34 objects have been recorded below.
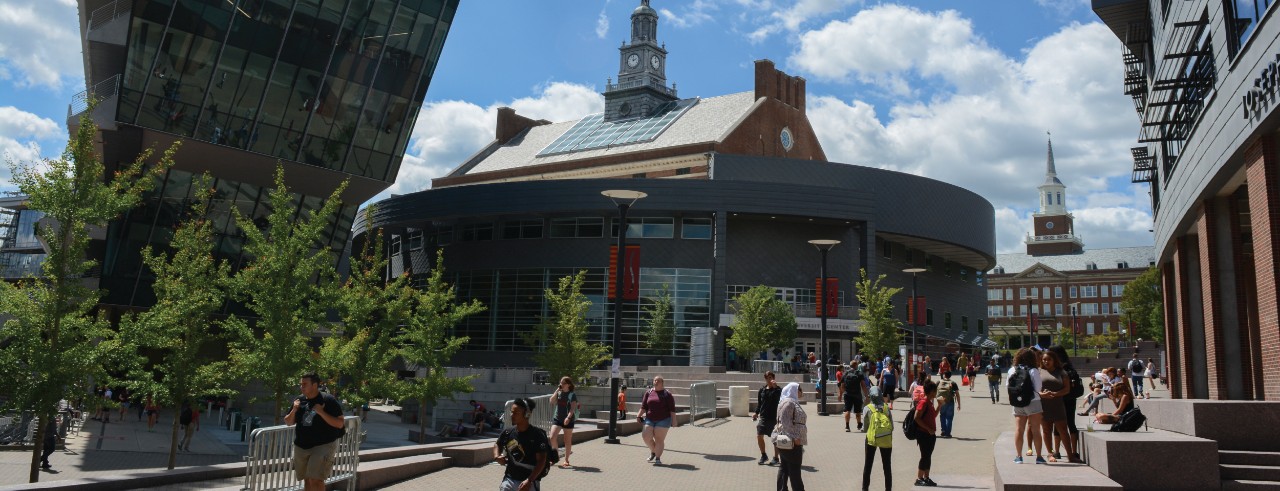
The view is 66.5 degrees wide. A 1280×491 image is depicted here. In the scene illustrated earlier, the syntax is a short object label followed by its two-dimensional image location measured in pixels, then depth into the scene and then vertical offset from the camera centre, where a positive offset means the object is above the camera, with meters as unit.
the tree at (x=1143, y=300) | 83.44 +7.96
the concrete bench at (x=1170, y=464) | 10.33 -0.75
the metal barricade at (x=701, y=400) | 24.31 -0.64
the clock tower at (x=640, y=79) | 79.94 +24.26
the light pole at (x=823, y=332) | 26.61 +1.30
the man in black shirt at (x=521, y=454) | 8.78 -0.76
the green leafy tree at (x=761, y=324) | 44.38 +2.43
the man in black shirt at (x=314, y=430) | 9.53 -0.68
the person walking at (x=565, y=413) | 15.69 -0.69
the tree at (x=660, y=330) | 50.72 +2.25
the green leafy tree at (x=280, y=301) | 20.88 +1.28
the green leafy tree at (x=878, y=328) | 41.59 +2.32
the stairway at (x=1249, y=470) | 10.61 -0.83
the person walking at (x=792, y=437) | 11.62 -0.70
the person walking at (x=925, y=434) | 12.96 -0.67
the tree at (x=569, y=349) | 33.09 +0.74
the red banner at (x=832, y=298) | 51.09 +4.27
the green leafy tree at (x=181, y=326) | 17.48 +0.55
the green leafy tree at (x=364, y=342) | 24.25 +0.54
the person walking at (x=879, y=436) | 12.54 -0.70
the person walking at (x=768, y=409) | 16.03 -0.51
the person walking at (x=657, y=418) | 16.30 -0.74
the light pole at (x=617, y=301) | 19.59 +1.55
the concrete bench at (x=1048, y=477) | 9.65 -0.92
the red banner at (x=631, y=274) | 50.09 +5.02
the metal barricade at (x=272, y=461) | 10.25 -1.10
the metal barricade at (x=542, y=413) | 19.60 -0.90
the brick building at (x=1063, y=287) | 124.00 +13.14
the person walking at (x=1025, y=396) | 11.72 -0.10
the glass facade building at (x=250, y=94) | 30.19 +8.66
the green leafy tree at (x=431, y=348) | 28.72 +0.52
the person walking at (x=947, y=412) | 20.11 -0.59
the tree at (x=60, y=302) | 15.47 +0.80
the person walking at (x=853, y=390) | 22.94 -0.21
